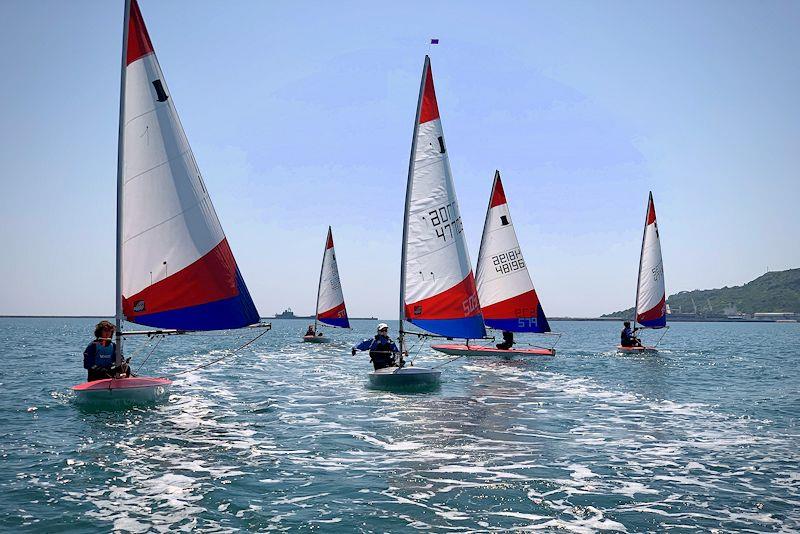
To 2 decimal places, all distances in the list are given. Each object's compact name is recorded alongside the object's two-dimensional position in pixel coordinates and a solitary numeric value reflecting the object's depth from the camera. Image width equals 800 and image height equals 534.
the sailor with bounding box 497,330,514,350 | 38.83
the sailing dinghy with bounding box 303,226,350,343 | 60.19
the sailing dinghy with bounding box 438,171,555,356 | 37.88
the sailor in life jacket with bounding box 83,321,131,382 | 16.89
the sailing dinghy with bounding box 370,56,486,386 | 24.27
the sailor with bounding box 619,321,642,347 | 46.03
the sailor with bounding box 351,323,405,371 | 22.81
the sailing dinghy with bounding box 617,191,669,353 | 47.97
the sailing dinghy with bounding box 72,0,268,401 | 16.86
